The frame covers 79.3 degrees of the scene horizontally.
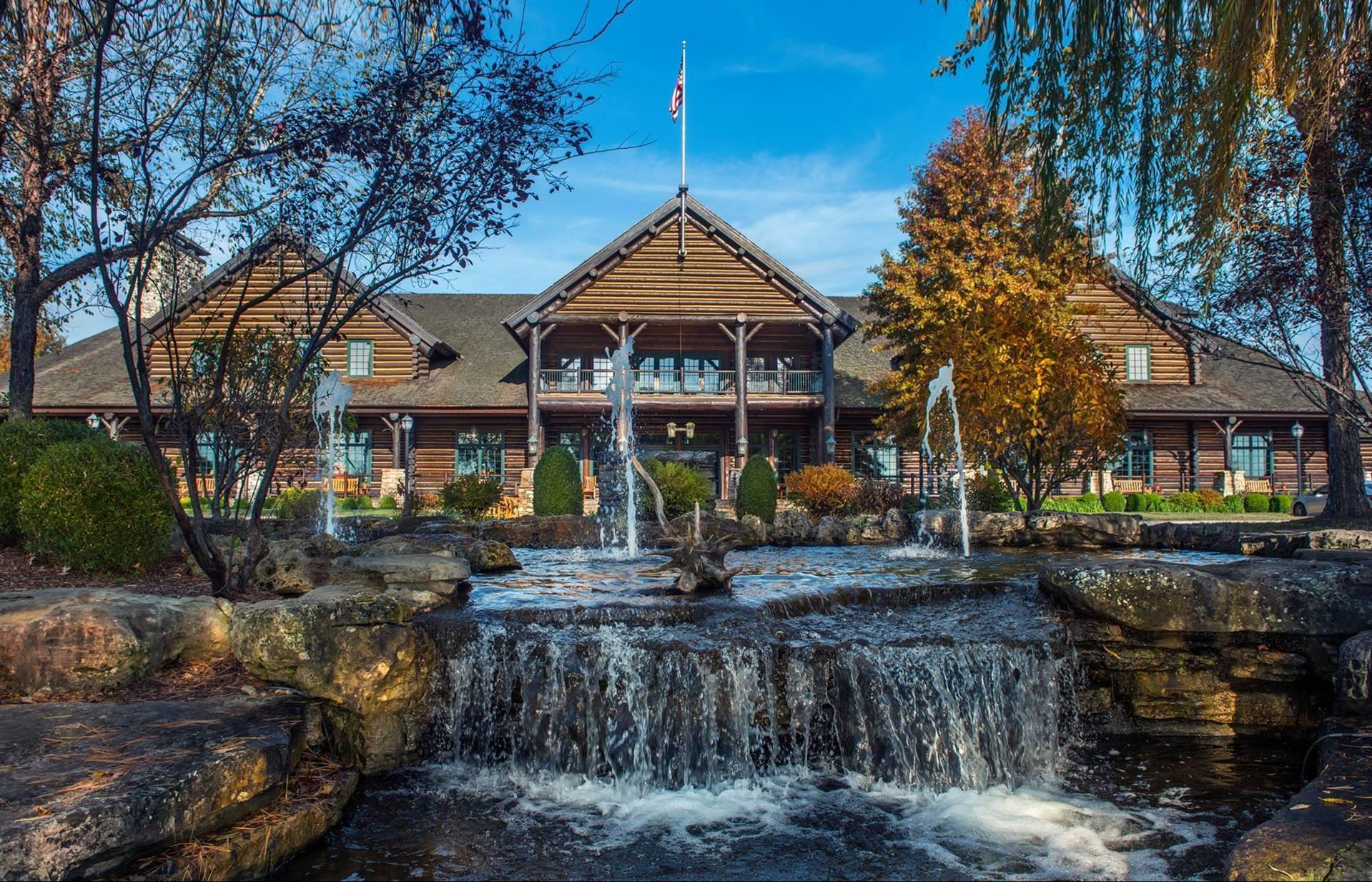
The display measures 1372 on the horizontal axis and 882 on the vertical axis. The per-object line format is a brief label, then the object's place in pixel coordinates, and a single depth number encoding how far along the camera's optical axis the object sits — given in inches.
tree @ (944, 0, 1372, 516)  148.1
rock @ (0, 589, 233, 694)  198.7
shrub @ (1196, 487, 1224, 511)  995.9
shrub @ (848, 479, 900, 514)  706.2
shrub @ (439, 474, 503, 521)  674.8
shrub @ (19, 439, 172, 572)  298.2
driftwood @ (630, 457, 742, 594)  302.0
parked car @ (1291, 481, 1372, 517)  945.5
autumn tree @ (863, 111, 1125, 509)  526.3
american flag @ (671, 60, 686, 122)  980.6
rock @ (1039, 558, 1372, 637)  227.1
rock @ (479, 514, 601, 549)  525.0
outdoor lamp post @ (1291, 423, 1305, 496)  1011.3
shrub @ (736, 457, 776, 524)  687.7
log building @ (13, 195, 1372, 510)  1013.2
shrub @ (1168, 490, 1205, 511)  983.0
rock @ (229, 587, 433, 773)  207.3
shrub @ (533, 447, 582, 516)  666.2
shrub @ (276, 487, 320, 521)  621.6
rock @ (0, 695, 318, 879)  128.0
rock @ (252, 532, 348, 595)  286.4
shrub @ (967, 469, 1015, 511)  679.1
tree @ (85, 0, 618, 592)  264.4
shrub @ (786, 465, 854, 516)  717.3
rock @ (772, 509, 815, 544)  545.6
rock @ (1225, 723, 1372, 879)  116.6
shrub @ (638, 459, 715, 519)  649.0
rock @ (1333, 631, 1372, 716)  193.9
